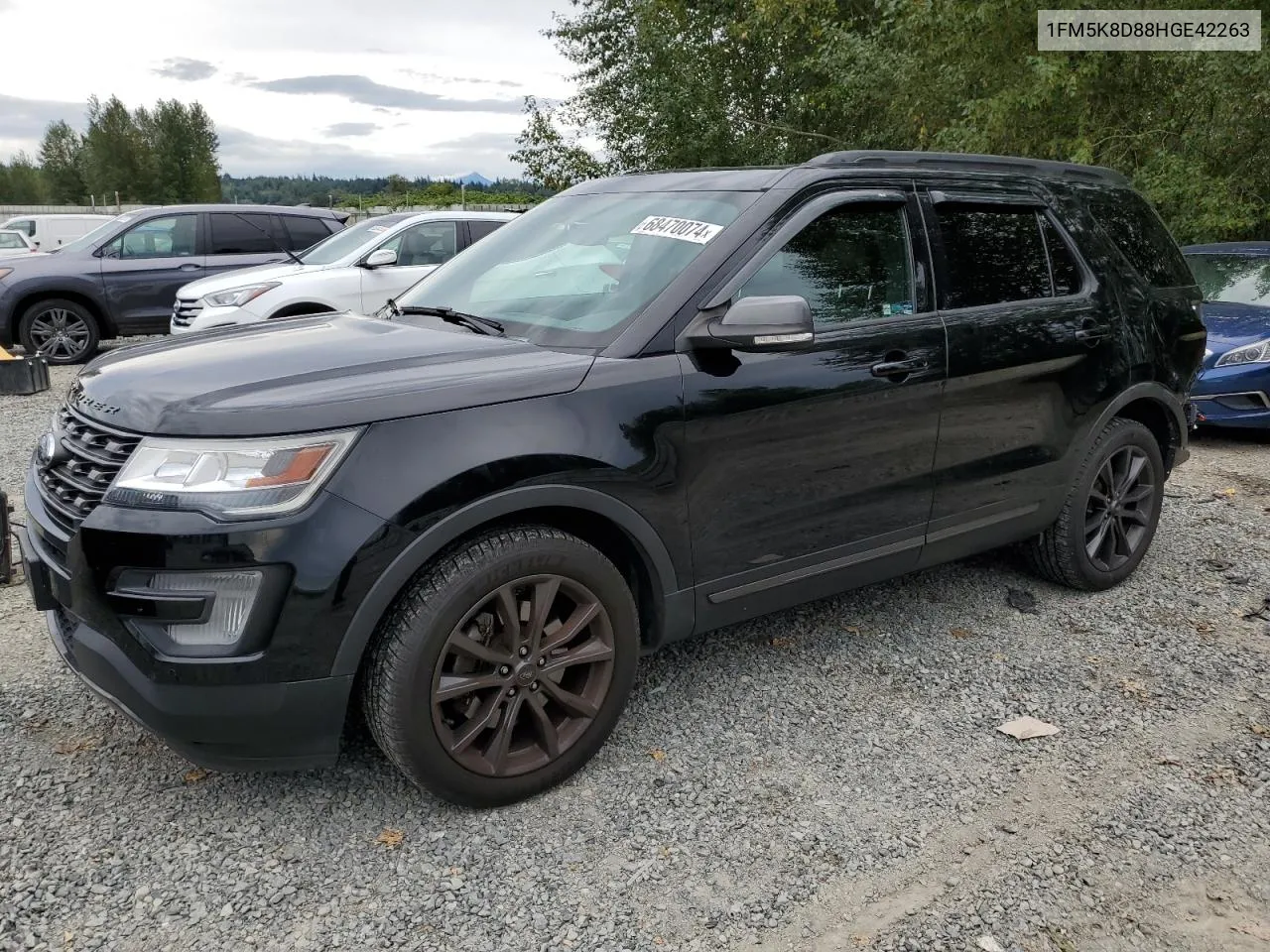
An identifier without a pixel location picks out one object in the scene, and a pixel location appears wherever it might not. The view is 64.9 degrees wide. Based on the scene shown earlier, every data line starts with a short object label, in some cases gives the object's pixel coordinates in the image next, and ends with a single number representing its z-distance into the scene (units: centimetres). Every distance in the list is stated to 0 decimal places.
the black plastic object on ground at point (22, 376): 940
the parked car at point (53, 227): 2130
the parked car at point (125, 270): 1111
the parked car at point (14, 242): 1994
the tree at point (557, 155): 2202
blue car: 735
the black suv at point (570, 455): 247
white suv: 886
